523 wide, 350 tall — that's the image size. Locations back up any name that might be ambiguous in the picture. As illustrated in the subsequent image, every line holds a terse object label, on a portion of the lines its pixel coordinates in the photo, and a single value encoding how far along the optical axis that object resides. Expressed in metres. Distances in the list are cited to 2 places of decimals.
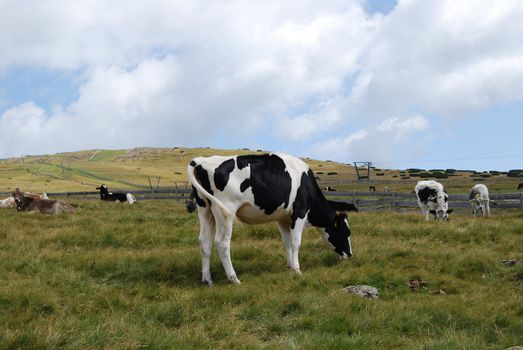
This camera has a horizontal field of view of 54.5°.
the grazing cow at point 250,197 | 9.06
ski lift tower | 91.05
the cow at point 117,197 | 36.00
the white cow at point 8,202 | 27.72
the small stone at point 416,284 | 8.59
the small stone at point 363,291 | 7.84
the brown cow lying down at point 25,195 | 22.07
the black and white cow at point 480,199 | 23.21
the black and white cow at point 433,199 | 20.06
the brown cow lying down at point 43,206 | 21.27
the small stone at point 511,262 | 9.96
